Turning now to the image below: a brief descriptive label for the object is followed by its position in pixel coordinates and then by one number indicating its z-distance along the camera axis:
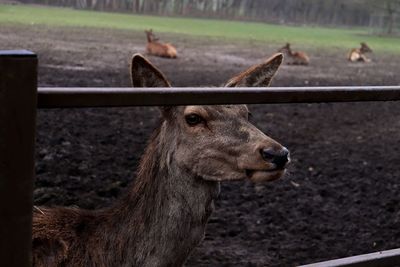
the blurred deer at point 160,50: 39.42
